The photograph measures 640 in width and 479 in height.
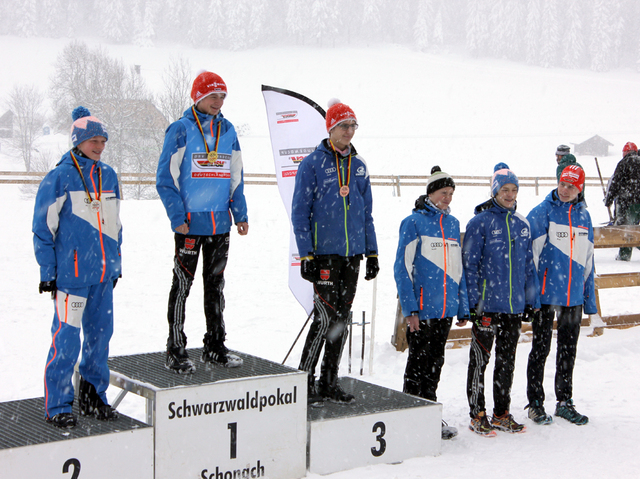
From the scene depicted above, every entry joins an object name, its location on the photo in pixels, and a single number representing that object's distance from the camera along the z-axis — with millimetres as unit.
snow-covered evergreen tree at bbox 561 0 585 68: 84438
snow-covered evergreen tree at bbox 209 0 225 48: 88562
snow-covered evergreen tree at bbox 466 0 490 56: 89375
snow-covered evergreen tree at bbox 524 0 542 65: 85125
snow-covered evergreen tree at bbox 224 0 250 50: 87100
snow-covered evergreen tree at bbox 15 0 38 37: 83562
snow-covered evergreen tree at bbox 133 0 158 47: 85625
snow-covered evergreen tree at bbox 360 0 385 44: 95125
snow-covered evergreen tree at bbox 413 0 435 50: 92325
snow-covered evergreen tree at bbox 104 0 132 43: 86312
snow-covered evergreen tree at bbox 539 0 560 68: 84250
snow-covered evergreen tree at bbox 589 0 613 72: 82750
